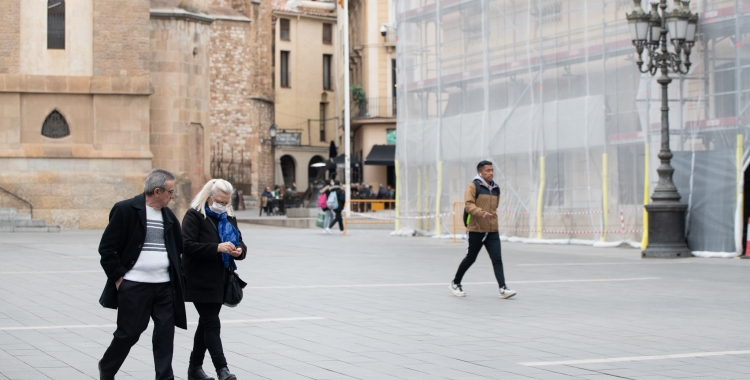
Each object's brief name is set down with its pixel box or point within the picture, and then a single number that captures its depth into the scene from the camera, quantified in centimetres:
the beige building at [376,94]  5812
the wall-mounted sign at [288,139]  7181
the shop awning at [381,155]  5644
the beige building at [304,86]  7500
